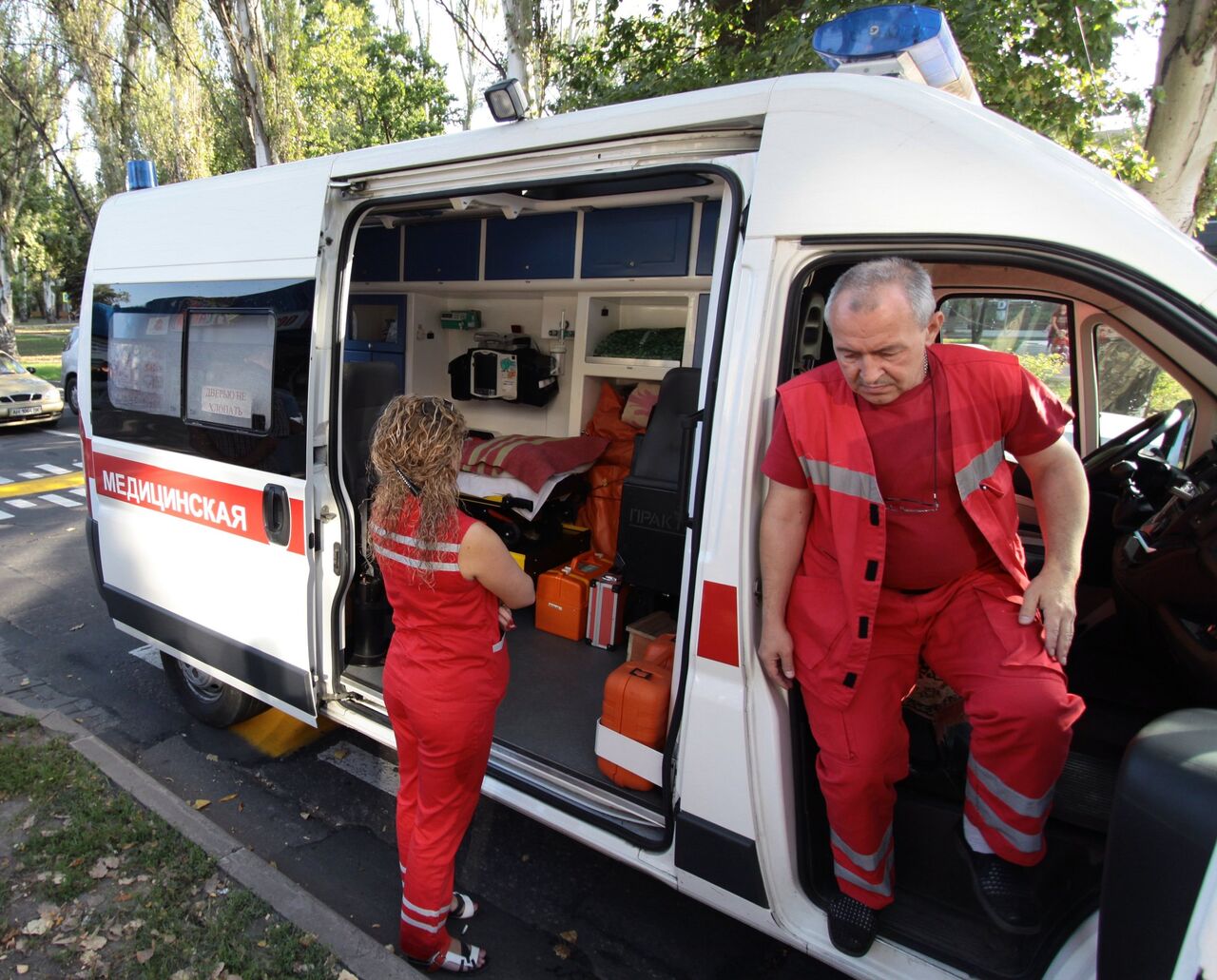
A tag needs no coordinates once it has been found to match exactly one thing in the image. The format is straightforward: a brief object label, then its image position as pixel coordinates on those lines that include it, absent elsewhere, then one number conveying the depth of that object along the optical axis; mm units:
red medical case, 3742
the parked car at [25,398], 11051
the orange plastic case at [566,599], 3883
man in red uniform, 1630
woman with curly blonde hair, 1924
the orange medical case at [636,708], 2273
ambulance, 1507
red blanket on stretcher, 4199
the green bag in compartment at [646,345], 4496
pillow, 4691
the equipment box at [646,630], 3164
